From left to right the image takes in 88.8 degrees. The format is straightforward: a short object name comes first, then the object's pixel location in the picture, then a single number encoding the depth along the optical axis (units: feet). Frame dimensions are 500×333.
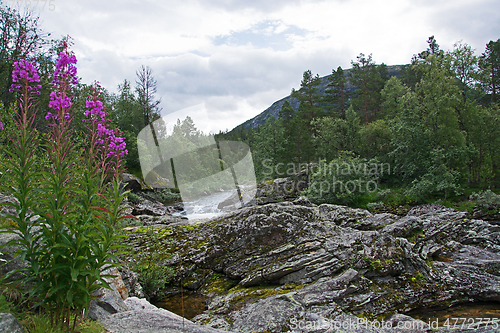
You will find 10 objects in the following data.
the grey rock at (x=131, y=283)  19.91
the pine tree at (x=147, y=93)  70.40
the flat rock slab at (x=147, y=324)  11.89
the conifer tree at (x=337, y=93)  159.22
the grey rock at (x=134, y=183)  81.76
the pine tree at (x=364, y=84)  143.64
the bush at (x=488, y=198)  61.18
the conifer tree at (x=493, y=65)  114.50
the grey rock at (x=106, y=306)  12.87
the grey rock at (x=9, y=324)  8.66
